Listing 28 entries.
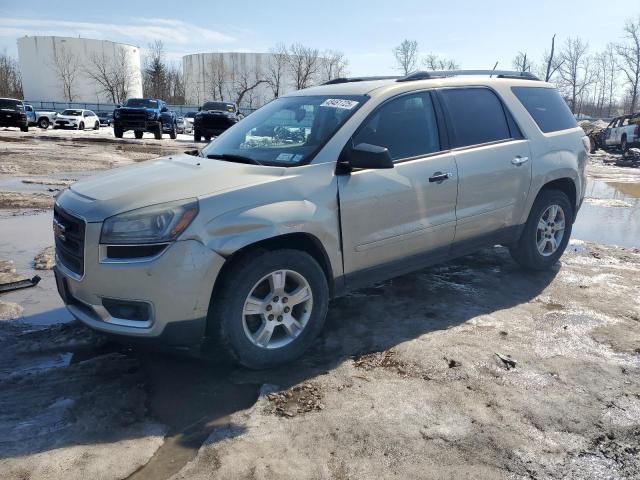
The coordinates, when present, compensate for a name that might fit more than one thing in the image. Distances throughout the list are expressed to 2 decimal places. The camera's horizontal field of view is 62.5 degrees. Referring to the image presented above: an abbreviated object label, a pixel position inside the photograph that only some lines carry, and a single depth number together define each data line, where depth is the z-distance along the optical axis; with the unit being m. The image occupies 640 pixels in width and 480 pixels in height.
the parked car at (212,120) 24.22
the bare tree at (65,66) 89.12
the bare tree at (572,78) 67.62
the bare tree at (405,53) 80.10
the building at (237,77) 95.25
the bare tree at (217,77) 95.56
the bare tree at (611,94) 79.24
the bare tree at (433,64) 66.89
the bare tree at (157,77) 84.88
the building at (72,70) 89.38
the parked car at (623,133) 23.90
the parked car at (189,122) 42.73
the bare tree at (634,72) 64.94
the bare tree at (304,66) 86.31
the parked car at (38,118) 36.66
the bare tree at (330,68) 88.44
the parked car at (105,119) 48.44
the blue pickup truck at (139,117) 25.17
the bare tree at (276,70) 92.00
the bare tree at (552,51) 43.67
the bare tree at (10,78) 87.00
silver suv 3.06
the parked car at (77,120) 35.34
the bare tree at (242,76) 94.64
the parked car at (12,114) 29.09
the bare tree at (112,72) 89.56
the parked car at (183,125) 38.66
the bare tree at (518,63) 58.19
